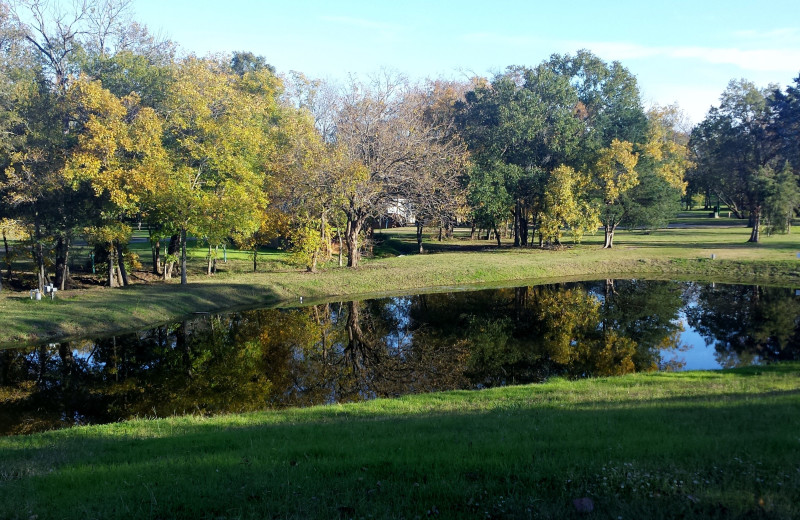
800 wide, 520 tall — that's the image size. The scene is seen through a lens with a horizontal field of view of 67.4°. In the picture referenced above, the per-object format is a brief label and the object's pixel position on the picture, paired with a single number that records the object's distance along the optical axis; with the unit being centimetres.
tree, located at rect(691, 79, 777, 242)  4606
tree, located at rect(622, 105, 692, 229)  4575
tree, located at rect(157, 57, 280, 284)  2753
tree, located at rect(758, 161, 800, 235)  4106
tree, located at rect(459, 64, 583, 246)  4428
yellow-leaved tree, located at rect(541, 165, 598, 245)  4322
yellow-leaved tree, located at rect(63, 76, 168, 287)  2577
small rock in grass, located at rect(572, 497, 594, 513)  520
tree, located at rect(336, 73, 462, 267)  3484
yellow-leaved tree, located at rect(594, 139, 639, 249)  4384
